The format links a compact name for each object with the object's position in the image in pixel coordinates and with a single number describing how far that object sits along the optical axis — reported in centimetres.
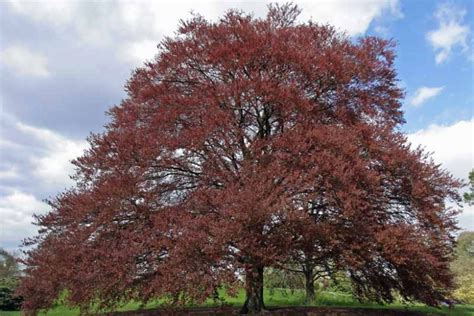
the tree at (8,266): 3146
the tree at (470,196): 2959
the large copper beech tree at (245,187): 1071
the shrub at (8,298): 2064
